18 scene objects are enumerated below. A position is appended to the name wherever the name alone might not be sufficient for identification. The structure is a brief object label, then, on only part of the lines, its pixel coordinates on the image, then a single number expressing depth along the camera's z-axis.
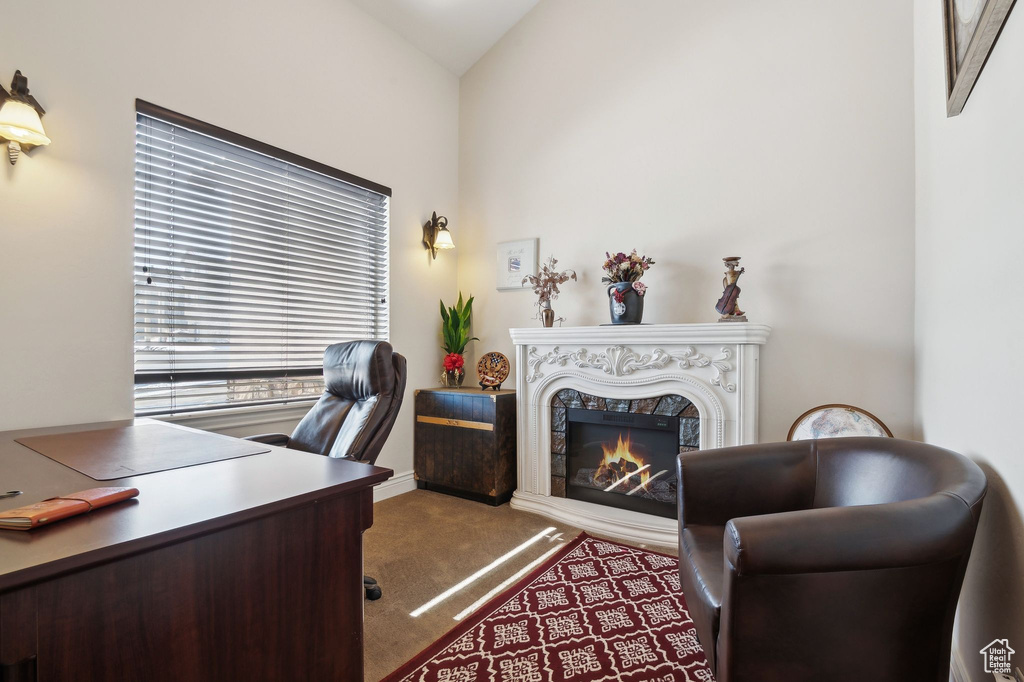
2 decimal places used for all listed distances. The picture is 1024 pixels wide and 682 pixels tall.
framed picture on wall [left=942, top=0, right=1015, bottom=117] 1.02
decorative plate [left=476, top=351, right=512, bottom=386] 3.56
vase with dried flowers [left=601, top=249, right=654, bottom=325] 2.83
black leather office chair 1.90
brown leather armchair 0.96
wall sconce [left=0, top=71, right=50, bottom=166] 1.71
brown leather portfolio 0.80
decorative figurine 2.54
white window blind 2.28
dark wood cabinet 3.14
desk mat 1.25
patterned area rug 1.53
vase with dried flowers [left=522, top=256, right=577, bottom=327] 3.25
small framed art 3.56
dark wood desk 0.71
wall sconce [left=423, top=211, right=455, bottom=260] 3.69
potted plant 3.70
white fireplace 2.45
